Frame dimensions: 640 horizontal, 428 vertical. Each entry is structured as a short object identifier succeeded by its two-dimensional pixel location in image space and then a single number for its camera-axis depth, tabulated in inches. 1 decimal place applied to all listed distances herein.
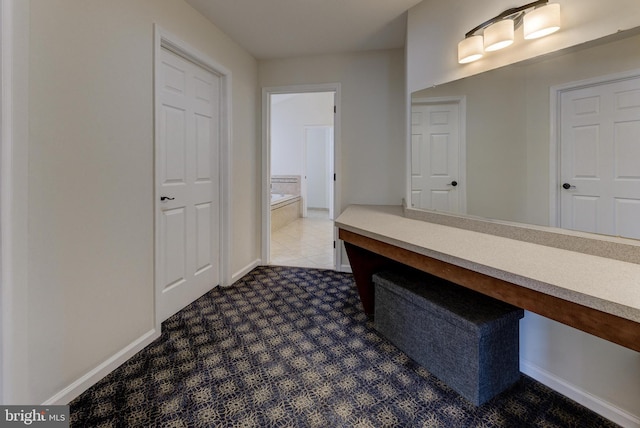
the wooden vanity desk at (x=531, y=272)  31.0
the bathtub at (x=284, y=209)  218.1
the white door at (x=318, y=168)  316.8
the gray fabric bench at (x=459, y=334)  52.1
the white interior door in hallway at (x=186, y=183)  80.6
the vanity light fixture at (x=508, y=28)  52.5
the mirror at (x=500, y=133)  49.3
